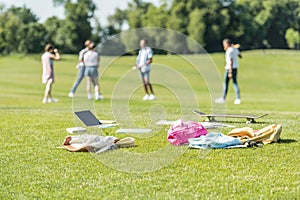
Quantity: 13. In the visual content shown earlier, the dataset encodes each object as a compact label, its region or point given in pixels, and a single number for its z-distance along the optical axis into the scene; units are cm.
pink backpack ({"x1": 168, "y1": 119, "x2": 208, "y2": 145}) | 895
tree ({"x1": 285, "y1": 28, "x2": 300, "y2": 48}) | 9325
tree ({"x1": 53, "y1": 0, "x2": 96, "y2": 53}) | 8975
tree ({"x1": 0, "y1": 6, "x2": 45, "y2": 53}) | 7969
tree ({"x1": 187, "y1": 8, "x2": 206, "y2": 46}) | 9337
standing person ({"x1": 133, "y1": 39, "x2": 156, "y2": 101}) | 1858
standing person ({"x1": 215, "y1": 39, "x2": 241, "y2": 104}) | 1841
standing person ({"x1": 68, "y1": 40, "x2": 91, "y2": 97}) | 1964
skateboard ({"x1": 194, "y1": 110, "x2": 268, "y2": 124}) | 1161
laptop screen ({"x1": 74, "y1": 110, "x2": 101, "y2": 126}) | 1044
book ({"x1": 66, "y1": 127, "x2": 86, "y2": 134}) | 1031
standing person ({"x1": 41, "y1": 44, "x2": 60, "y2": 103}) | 1945
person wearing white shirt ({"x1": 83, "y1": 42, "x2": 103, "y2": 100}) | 1902
